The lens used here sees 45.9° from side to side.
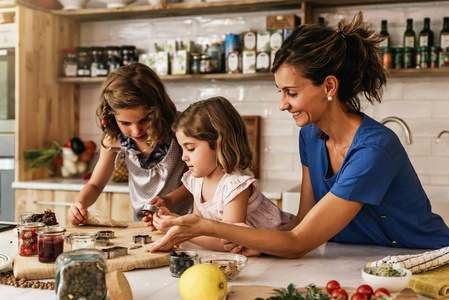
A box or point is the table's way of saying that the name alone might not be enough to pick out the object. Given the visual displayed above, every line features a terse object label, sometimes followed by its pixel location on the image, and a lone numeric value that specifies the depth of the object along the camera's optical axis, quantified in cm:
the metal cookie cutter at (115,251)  162
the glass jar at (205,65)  396
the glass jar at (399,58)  359
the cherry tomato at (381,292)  118
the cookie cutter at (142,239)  181
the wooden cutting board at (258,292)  132
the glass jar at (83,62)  428
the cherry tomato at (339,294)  120
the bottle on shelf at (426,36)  357
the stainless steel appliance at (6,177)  399
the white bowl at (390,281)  130
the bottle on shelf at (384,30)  367
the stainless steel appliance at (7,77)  396
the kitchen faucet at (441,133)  359
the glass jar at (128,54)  421
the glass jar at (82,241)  163
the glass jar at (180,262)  151
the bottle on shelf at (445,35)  353
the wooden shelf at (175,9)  384
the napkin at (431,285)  138
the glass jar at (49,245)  157
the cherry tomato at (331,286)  128
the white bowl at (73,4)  423
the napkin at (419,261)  149
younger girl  204
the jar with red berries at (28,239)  167
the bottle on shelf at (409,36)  361
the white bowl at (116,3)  413
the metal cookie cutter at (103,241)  178
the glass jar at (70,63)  430
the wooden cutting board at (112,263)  150
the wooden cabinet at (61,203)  367
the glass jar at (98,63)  421
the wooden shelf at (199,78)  385
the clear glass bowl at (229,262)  146
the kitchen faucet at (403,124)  346
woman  168
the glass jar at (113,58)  420
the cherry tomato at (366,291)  120
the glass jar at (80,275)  123
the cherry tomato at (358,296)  118
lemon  124
